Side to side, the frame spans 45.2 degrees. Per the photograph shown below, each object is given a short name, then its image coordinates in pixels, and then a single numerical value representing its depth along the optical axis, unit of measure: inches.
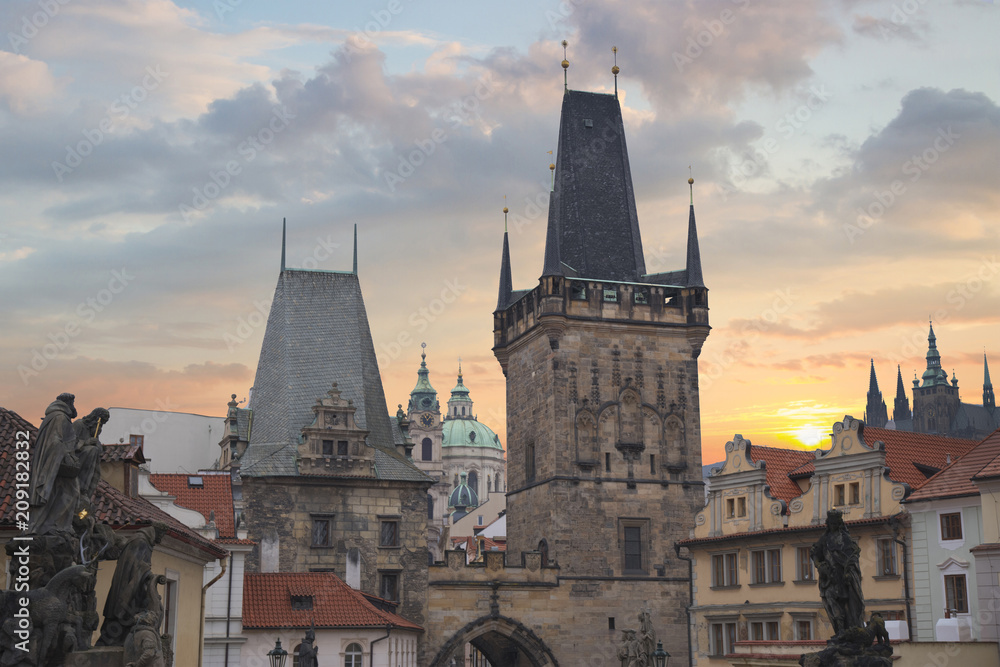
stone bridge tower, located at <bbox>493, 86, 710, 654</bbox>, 1892.2
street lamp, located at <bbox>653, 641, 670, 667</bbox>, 1065.5
